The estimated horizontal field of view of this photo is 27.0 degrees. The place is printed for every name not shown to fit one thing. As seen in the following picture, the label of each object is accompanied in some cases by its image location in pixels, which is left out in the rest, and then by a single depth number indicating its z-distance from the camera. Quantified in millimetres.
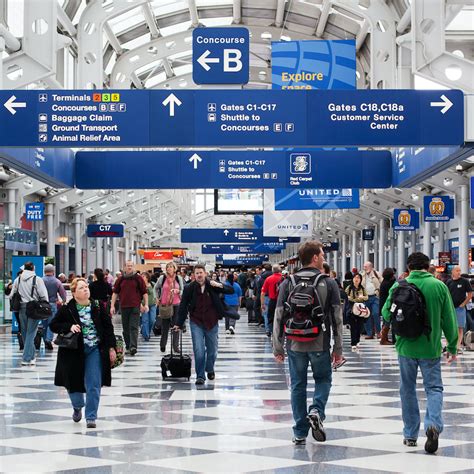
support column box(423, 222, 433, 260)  33344
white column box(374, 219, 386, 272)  42562
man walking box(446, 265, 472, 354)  16141
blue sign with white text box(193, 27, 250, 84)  16047
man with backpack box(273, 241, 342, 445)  7430
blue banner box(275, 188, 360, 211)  26453
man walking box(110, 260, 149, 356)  16375
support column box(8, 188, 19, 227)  28750
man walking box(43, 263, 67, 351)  17734
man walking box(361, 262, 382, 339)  19859
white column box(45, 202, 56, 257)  34259
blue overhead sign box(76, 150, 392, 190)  21375
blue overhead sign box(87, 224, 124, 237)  39062
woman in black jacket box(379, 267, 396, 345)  17530
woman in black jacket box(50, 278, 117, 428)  8680
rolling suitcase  12664
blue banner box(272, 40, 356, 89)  21344
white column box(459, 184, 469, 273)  27592
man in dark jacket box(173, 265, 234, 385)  12156
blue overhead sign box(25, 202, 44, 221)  29422
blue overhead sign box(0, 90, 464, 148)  14999
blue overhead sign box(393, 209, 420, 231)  32691
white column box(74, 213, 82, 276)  39656
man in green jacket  7207
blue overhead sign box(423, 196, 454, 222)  28312
